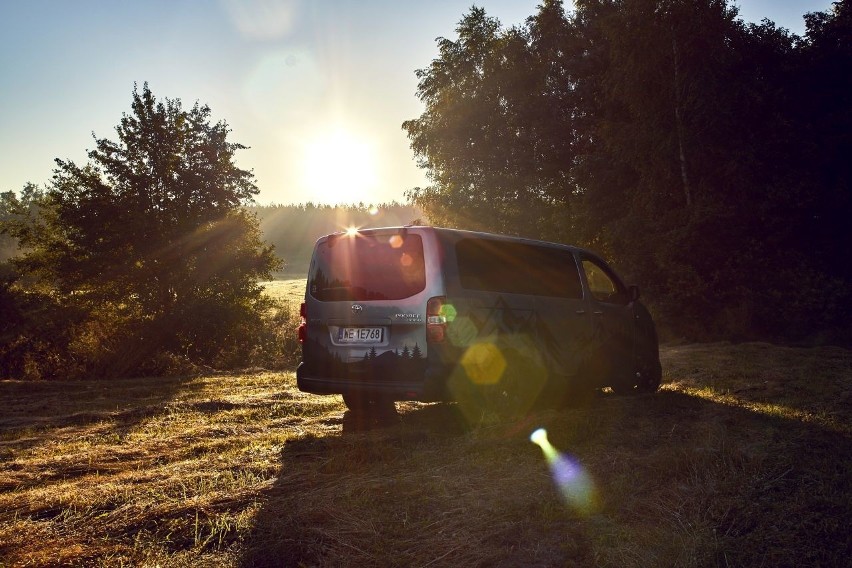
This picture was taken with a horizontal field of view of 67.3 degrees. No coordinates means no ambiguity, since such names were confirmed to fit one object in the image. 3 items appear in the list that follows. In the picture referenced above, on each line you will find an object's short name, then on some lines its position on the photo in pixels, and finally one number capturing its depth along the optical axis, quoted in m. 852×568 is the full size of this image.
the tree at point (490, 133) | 27.80
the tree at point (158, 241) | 18.95
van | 6.11
